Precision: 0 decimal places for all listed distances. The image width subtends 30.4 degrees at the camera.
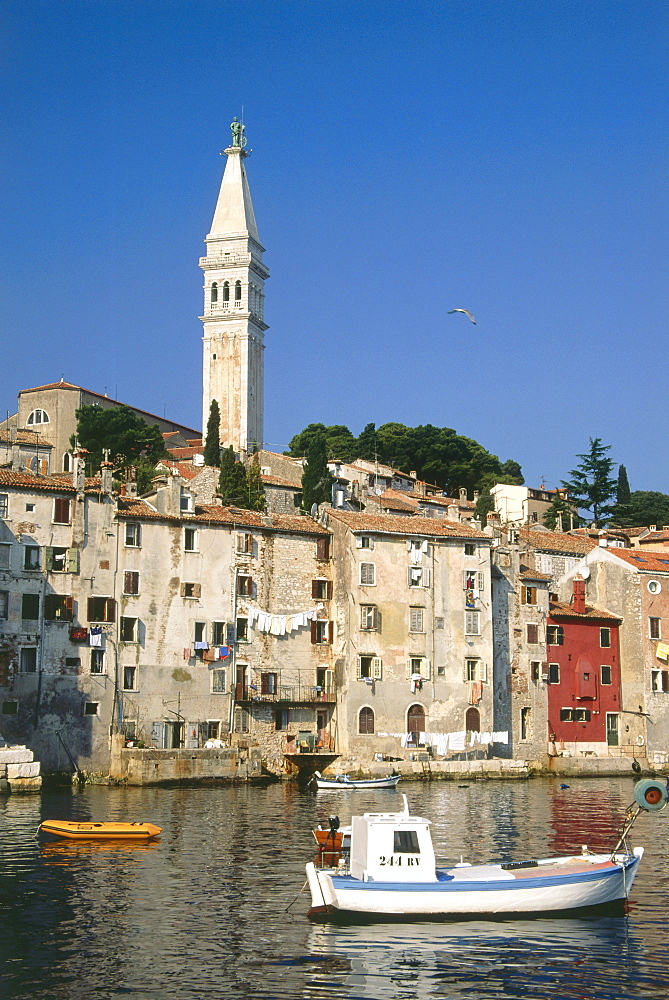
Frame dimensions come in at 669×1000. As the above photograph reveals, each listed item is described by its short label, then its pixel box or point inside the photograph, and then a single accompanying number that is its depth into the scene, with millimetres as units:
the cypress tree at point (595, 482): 119938
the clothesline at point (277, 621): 64688
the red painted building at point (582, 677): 73375
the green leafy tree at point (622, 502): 122625
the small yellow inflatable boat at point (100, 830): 37938
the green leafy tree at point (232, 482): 83188
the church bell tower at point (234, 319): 139000
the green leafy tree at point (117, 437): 99125
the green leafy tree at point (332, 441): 127375
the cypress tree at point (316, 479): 91188
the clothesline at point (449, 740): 65812
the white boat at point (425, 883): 27156
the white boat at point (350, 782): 58094
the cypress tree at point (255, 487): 84062
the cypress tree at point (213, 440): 107062
